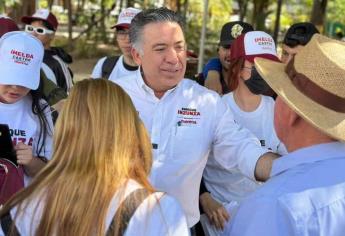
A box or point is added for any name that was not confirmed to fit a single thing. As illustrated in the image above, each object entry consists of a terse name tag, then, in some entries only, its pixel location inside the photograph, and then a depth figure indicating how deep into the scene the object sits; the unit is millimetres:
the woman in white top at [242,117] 2770
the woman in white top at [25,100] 2480
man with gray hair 2512
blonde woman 1501
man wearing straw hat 1361
